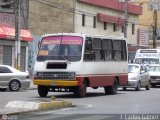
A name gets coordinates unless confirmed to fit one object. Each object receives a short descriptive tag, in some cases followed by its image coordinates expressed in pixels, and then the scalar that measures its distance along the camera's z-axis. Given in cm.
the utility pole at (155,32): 6275
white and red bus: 2444
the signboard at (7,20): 4169
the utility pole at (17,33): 3575
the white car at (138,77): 3309
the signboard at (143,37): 6706
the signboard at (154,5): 6829
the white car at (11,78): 2998
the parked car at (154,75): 3985
